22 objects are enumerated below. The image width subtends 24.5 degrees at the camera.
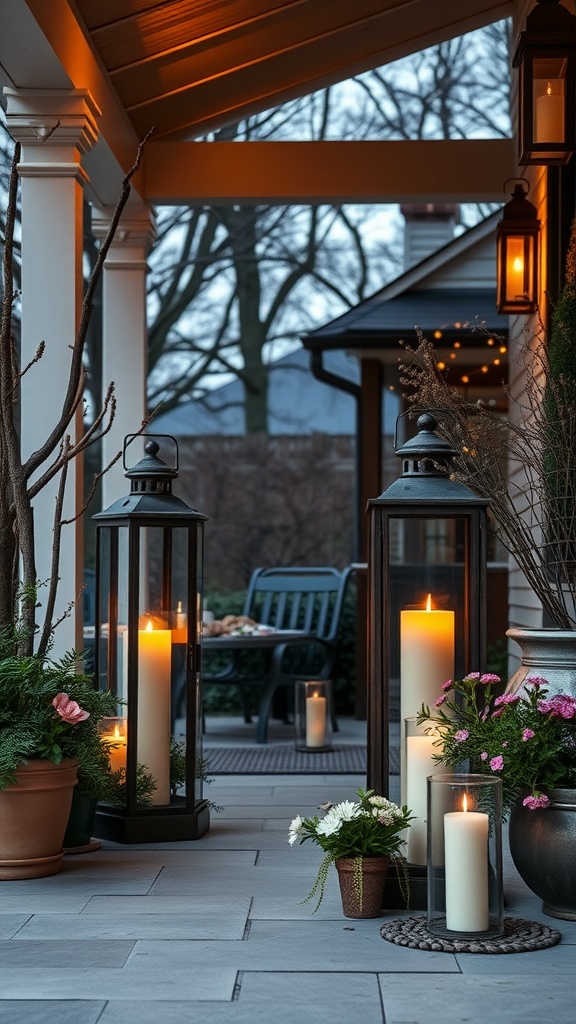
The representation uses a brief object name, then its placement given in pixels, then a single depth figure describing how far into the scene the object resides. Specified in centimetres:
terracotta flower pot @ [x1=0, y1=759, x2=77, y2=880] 386
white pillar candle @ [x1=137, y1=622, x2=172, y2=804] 446
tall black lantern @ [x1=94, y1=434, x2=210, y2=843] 446
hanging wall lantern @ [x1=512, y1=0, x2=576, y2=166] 480
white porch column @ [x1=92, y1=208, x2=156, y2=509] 709
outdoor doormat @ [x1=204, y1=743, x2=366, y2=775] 636
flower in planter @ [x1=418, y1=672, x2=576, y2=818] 337
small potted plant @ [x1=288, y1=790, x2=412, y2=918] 343
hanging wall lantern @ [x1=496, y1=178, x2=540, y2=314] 600
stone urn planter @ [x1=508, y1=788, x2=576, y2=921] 334
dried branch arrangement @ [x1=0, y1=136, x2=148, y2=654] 430
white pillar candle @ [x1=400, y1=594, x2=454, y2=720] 358
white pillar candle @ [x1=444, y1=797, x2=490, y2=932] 317
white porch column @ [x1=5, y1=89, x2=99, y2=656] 509
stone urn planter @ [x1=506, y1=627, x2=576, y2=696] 357
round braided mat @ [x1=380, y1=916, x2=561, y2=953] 313
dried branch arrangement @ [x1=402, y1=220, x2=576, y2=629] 440
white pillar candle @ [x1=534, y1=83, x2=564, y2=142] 484
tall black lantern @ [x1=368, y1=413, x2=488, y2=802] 359
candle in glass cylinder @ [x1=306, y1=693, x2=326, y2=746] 710
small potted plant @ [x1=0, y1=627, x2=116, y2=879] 385
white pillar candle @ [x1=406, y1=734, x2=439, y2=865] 355
